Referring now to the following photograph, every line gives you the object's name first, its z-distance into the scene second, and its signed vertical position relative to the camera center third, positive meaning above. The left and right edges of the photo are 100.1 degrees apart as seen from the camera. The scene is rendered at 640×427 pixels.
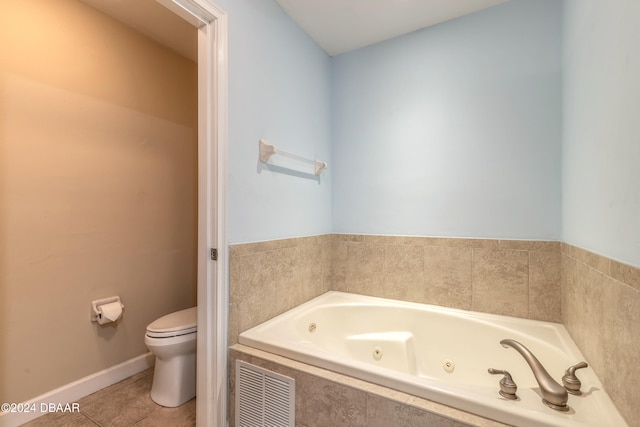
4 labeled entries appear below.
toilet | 1.61 -0.94
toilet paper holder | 1.75 -0.66
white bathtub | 0.85 -0.66
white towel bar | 1.53 +0.35
